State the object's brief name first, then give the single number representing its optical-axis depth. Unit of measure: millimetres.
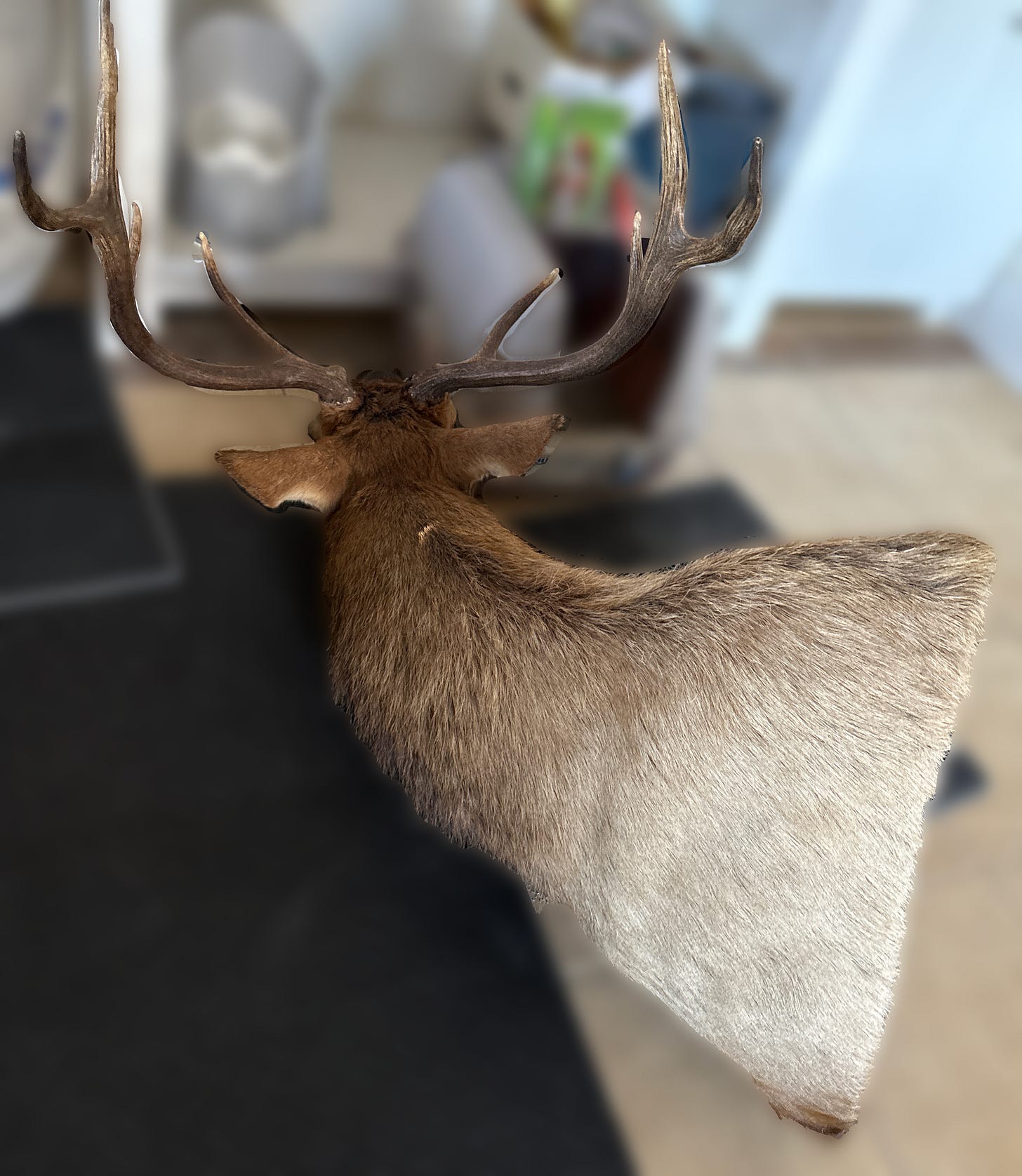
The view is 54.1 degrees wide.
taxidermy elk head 1149
